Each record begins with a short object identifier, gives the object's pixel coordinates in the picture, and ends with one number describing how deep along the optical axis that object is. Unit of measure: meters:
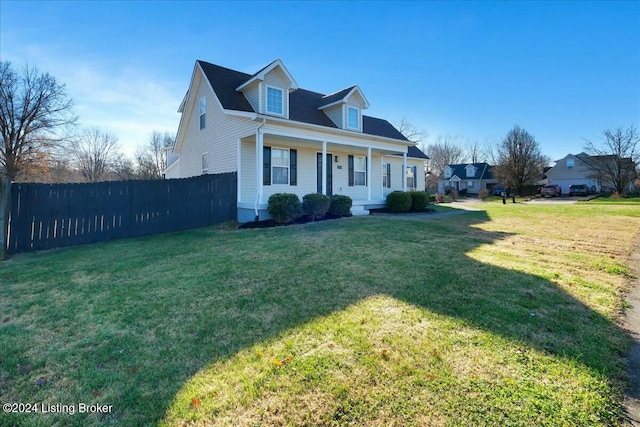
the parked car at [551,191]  39.66
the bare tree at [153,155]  47.88
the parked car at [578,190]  38.94
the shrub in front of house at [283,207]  11.05
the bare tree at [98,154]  42.22
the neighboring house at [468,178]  52.97
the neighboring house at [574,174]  41.80
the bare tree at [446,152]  65.31
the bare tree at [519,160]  41.64
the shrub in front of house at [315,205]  12.13
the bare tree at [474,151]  64.19
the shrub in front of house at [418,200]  16.94
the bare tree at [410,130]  45.62
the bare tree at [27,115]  23.09
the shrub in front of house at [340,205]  13.22
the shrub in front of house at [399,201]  16.02
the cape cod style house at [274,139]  12.48
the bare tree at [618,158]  34.91
